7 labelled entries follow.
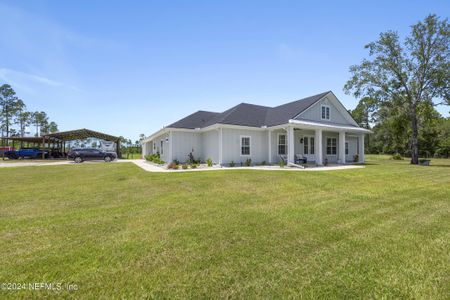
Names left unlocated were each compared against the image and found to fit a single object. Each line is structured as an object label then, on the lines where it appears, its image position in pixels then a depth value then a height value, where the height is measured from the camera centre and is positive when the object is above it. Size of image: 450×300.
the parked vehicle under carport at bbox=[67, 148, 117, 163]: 23.02 -0.12
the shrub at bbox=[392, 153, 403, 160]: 30.15 -0.61
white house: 16.30 +1.59
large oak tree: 19.91 +8.09
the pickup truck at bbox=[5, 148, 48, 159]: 29.53 +0.15
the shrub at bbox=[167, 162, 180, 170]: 14.49 -0.84
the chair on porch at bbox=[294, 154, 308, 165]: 16.77 -0.46
